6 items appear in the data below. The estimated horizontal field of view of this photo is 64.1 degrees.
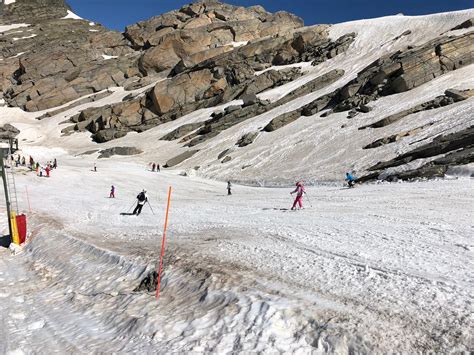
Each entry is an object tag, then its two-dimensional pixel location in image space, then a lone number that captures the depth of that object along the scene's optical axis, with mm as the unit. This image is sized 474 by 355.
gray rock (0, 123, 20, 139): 70562
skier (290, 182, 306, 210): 17391
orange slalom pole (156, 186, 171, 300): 7391
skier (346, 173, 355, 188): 24719
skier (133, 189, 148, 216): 18641
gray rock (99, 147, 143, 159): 58094
